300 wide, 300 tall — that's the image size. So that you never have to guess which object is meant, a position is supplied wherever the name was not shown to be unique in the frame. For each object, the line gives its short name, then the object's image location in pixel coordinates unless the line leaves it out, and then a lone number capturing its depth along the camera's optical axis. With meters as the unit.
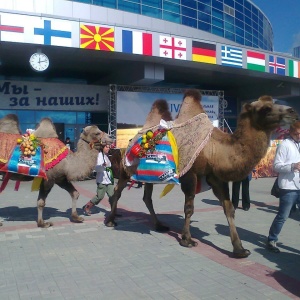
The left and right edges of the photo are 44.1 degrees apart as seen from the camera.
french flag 16.75
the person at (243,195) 9.20
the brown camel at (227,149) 5.03
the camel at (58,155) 7.26
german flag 18.47
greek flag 19.47
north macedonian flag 16.02
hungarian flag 20.45
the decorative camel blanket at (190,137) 5.73
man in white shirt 5.42
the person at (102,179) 8.33
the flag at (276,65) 21.44
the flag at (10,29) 14.76
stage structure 18.69
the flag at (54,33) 15.30
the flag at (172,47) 17.48
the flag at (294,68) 22.48
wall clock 16.16
